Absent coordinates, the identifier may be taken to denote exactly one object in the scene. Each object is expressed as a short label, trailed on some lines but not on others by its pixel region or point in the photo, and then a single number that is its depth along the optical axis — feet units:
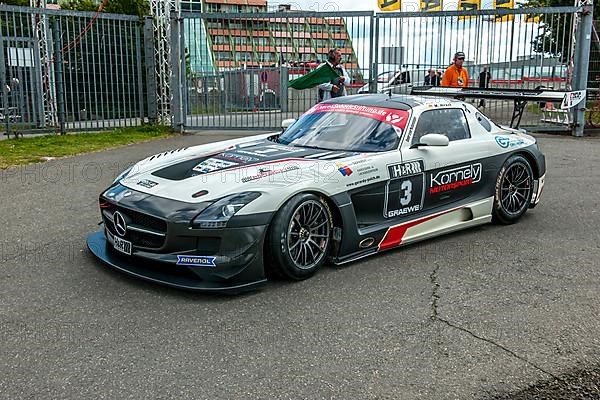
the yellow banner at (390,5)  72.13
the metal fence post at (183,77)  45.75
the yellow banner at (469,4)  78.80
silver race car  13.96
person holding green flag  38.34
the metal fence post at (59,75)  42.78
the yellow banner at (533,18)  45.00
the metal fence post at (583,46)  43.60
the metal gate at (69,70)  43.09
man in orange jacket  37.04
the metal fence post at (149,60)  45.91
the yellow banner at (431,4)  75.52
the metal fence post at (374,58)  45.06
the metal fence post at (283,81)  46.54
